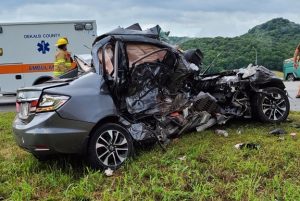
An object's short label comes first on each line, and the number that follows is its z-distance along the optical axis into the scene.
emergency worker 9.43
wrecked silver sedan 5.59
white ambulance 15.98
